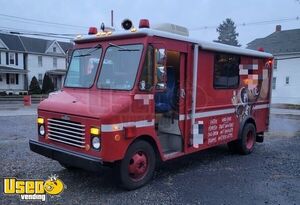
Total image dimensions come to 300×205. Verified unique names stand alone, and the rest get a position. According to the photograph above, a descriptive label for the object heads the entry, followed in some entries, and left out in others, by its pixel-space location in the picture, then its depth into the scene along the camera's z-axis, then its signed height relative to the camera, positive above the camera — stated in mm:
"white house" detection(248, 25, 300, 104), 30594 +829
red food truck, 5258 -461
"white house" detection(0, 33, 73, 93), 43875 +1904
